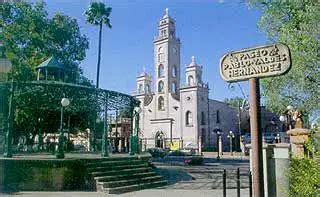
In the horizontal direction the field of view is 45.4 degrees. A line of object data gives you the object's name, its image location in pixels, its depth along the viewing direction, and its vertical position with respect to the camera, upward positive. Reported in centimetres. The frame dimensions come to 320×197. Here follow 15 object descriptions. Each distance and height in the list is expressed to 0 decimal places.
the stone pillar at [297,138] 989 +17
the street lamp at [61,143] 1504 -3
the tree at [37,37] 2664 +780
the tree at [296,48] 712 +180
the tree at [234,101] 6791 +795
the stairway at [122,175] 1363 -125
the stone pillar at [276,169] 609 -42
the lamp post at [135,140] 2032 +16
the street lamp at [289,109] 935 +90
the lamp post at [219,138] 5744 +83
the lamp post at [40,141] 2940 +13
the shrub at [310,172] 525 -40
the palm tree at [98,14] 3634 +1221
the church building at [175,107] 5816 +585
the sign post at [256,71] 397 +77
